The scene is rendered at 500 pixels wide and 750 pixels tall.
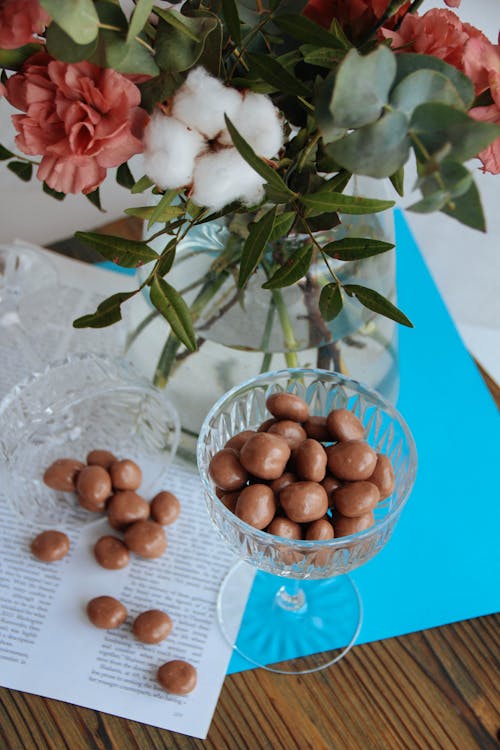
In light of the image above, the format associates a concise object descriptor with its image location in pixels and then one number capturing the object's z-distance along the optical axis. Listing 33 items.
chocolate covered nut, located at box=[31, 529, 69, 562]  0.60
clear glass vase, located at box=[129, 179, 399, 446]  0.55
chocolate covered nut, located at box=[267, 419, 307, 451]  0.51
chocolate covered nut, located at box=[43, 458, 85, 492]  0.63
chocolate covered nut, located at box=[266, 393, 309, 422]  0.52
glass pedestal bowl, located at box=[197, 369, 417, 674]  0.49
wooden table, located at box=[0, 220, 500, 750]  0.53
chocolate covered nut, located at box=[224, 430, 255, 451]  0.52
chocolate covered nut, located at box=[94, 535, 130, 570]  0.60
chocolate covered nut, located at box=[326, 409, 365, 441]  0.51
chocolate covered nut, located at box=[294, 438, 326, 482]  0.48
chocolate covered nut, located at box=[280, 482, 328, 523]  0.46
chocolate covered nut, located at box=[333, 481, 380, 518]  0.47
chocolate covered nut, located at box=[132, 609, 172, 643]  0.56
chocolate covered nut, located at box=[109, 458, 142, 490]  0.62
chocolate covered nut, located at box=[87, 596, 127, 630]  0.56
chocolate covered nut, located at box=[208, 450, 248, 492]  0.49
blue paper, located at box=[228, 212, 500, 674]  0.60
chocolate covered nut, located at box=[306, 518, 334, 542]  0.47
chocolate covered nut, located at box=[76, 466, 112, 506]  0.61
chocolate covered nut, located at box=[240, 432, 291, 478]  0.47
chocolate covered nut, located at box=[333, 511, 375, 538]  0.48
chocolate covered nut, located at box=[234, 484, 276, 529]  0.47
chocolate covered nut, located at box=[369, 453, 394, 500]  0.50
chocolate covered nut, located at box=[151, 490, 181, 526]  0.62
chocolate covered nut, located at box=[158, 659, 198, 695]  0.54
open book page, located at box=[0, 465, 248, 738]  0.54
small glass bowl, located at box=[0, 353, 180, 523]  0.63
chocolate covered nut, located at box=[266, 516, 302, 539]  0.47
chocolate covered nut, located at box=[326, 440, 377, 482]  0.48
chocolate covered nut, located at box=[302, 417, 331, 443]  0.52
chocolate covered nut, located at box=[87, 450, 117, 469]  0.63
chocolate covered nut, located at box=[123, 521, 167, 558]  0.60
